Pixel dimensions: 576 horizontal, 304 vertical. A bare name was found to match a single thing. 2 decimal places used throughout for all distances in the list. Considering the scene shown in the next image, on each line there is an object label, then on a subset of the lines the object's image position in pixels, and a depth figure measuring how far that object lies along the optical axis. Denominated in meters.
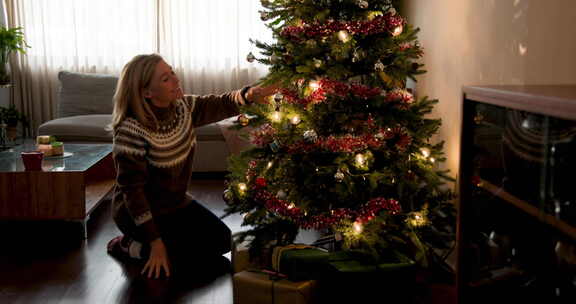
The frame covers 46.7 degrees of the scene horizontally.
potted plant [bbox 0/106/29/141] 5.15
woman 2.96
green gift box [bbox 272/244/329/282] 2.60
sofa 5.27
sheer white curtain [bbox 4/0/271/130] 6.47
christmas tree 2.68
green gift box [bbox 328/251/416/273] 2.62
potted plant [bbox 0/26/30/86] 5.95
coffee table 3.54
